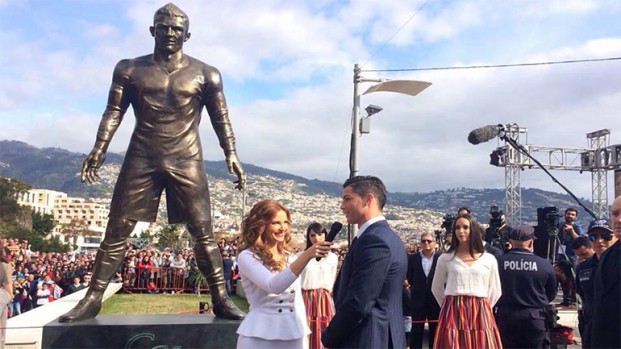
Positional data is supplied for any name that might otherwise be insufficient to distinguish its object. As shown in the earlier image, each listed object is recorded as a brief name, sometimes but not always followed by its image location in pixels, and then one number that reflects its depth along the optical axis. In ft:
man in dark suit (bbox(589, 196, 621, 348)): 11.38
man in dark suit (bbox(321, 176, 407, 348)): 9.90
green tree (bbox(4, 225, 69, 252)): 177.37
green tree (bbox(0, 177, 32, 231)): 196.85
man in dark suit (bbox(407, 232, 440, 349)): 24.04
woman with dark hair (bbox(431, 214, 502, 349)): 17.04
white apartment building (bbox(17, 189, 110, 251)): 422.61
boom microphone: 28.17
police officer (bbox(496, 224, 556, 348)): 17.35
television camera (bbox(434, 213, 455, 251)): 28.02
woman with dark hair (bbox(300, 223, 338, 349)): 22.26
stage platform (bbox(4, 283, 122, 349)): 20.68
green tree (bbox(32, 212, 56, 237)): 227.20
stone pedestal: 16.38
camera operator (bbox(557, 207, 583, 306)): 24.81
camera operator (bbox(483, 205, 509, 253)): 26.23
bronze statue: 17.98
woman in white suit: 10.47
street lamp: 39.83
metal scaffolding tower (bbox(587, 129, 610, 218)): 77.00
